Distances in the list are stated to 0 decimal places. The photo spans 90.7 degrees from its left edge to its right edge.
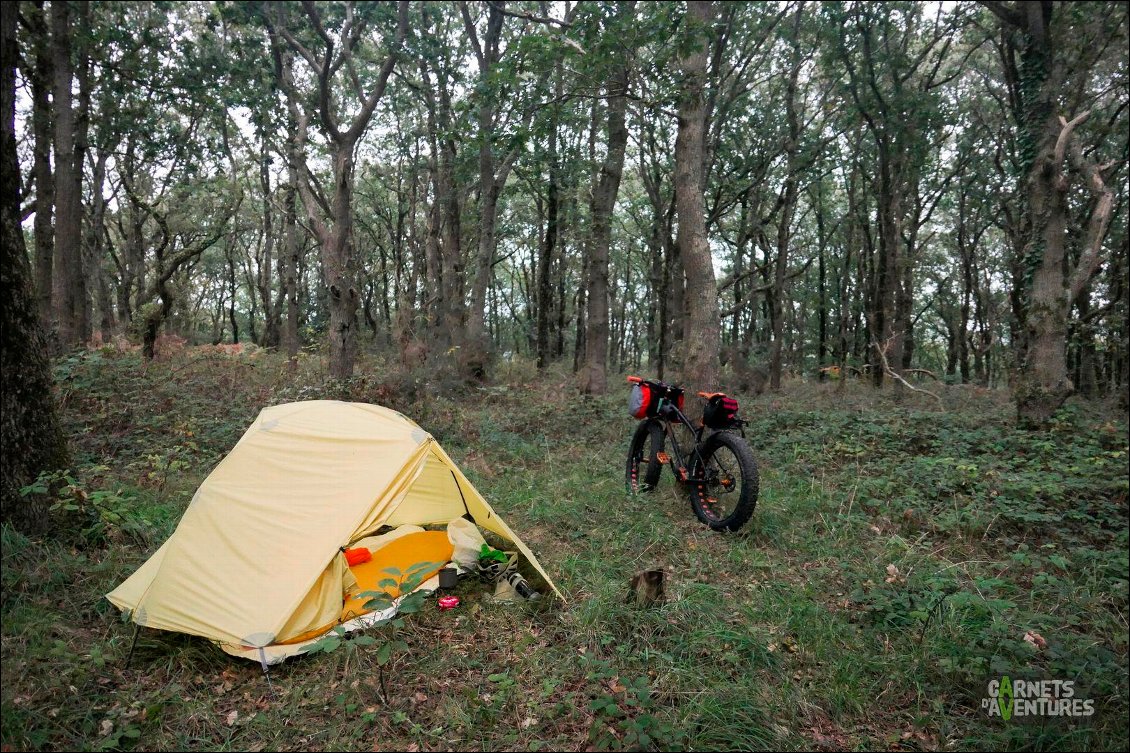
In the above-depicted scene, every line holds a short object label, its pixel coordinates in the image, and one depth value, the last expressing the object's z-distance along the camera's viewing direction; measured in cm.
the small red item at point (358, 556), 365
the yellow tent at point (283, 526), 316
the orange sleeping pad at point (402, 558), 369
